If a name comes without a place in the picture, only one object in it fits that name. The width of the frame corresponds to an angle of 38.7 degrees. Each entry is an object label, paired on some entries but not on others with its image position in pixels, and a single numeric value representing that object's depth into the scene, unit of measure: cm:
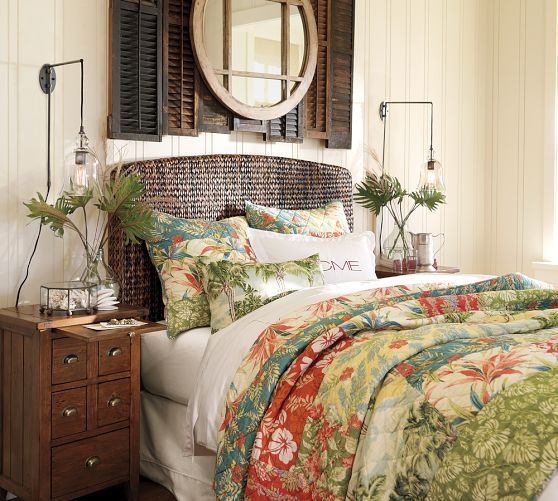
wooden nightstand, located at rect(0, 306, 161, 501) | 255
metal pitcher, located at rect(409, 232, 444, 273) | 421
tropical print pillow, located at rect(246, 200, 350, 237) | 356
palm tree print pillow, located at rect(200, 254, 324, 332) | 281
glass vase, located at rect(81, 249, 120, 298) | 297
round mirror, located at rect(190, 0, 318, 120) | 355
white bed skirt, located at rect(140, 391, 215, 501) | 273
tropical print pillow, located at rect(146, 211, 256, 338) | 292
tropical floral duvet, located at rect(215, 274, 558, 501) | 174
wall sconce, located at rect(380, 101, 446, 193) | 416
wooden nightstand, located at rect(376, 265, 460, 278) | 415
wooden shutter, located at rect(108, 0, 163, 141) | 320
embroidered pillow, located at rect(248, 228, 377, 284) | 339
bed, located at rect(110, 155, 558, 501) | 199
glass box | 272
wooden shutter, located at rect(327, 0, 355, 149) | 414
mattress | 275
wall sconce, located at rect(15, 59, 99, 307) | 288
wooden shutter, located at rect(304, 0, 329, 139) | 404
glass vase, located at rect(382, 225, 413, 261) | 429
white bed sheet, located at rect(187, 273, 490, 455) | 244
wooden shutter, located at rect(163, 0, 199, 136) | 339
